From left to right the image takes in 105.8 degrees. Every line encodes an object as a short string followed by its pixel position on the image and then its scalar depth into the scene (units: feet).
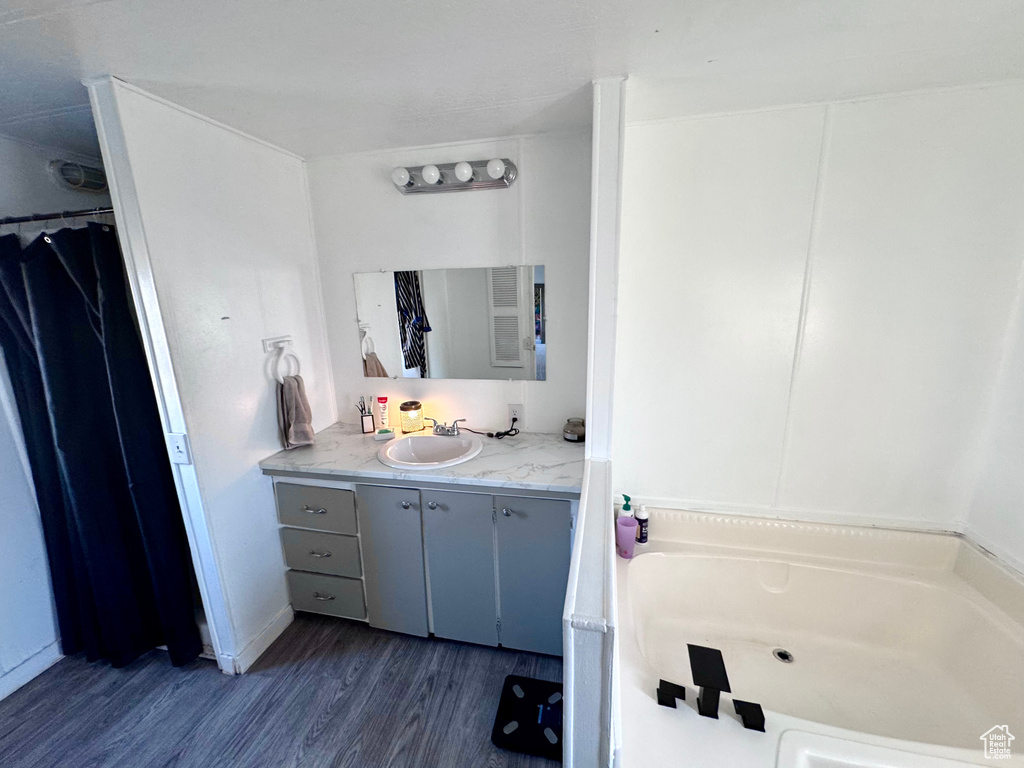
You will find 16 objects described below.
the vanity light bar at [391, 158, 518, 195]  5.70
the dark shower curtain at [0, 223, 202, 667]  4.55
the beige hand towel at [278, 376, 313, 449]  6.00
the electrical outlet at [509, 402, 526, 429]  6.63
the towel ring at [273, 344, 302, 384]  6.11
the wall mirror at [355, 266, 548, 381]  6.25
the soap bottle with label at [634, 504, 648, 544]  5.32
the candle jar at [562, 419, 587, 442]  6.16
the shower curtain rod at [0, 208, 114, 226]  4.43
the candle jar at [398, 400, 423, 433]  6.72
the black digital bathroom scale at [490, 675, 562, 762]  4.49
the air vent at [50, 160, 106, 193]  5.19
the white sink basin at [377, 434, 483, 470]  6.15
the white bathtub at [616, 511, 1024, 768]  3.27
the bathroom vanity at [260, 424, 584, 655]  5.17
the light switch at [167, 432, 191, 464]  4.71
